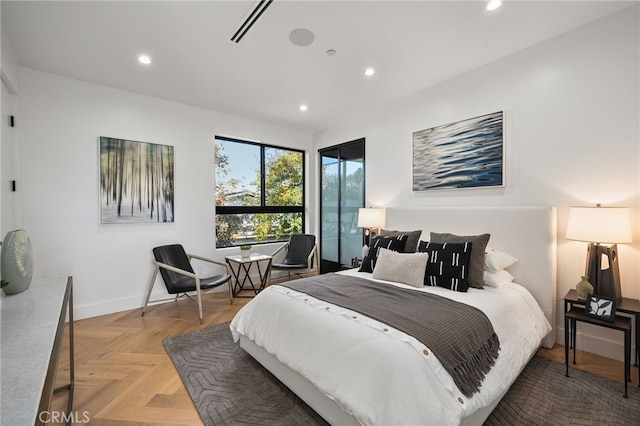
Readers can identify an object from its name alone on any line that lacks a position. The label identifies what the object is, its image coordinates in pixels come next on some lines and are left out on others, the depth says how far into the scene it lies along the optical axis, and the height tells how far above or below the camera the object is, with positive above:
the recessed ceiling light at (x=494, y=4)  2.11 +1.57
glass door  4.74 +0.14
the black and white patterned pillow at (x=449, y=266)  2.44 -0.51
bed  1.35 -0.83
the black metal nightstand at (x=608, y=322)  1.93 -0.83
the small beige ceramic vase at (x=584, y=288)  2.19 -0.63
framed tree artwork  3.44 +0.39
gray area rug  1.73 -1.29
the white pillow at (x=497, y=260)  2.58 -0.48
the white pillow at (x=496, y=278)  2.51 -0.64
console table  0.69 -0.47
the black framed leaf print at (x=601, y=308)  2.03 -0.74
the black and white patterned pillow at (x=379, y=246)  3.03 -0.40
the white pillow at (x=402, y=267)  2.54 -0.55
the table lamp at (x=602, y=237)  2.09 -0.22
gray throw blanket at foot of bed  1.51 -0.69
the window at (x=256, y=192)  4.59 +0.33
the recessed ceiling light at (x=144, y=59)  2.78 +1.55
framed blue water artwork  3.01 +0.66
